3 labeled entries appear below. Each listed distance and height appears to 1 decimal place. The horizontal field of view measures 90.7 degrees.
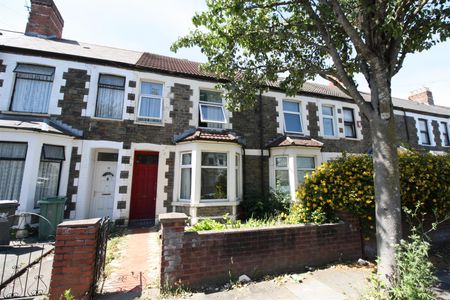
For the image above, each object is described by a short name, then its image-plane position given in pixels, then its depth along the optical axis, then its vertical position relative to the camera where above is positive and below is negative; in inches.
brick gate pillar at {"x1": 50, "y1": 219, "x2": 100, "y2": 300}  123.3 -42.5
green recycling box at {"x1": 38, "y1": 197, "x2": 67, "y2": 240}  256.4 -35.2
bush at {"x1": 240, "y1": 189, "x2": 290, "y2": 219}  332.8 -30.7
